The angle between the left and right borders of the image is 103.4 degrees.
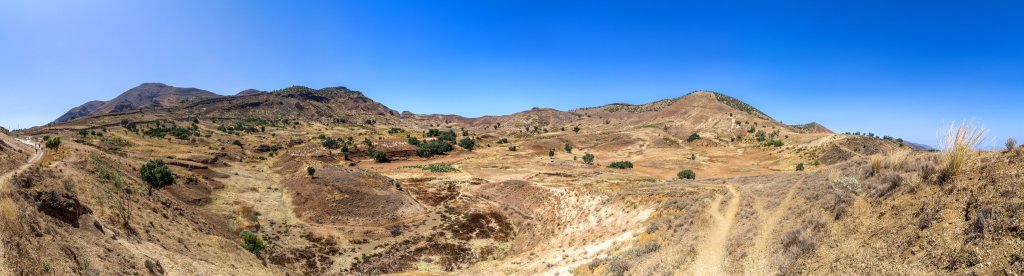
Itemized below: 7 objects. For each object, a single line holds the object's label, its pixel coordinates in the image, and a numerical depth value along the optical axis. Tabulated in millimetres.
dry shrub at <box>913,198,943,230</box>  9070
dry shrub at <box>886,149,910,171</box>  13039
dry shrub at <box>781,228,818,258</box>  11344
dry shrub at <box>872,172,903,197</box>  11677
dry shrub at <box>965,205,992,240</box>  7609
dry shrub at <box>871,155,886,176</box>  14234
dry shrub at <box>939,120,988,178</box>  9773
